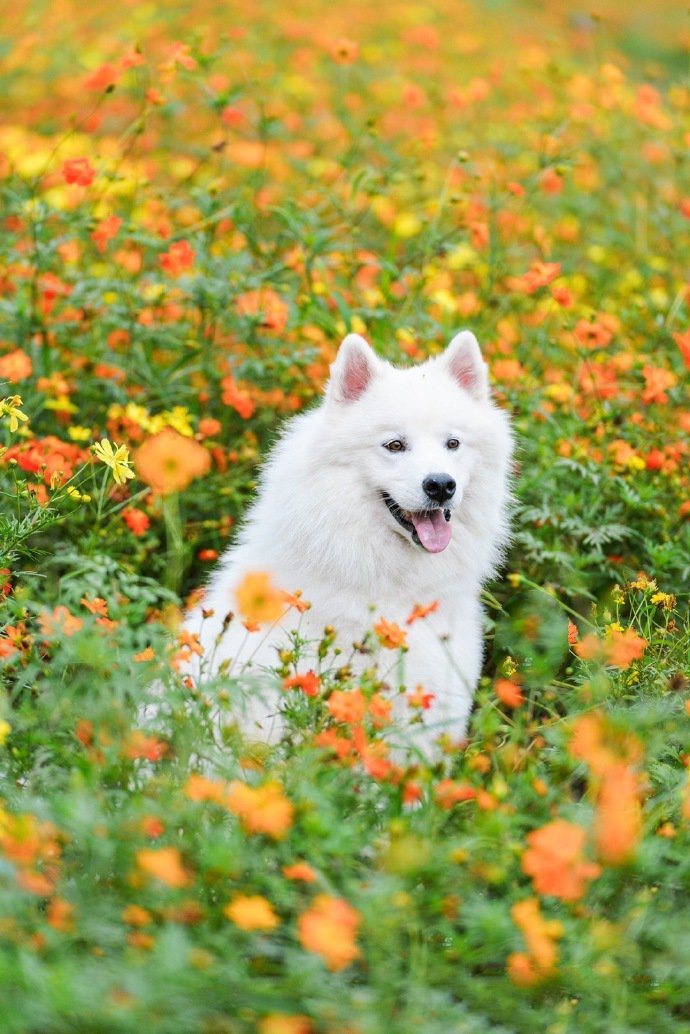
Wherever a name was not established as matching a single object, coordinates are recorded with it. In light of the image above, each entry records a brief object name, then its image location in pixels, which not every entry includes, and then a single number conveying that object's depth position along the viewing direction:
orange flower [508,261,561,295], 4.05
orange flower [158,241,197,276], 4.26
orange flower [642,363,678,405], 4.23
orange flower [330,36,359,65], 4.58
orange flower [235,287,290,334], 4.39
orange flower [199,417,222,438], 4.32
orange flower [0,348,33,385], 3.88
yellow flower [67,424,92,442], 4.02
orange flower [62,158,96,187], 4.08
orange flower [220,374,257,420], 4.35
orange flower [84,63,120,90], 4.38
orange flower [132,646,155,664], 2.57
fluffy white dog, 3.37
